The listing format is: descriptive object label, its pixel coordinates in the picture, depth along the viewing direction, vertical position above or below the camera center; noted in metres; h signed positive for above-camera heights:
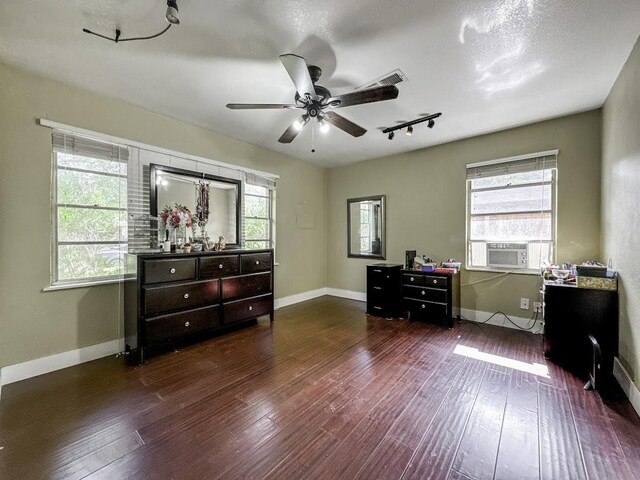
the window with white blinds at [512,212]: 3.36 +0.34
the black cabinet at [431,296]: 3.60 -0.80
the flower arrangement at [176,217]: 3.07 +0.22
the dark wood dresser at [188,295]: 2.65 -0.65
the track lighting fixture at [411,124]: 3.18 +1.41
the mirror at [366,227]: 4.90 +0.20
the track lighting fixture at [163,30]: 1.52 +1.40
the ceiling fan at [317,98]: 1.85 +1.10
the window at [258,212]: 4.19 +0.39
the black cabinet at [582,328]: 2.29 -0.81
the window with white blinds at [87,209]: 2.57 +0.27
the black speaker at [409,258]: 4.08 -0.31
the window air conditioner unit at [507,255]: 3.49 -0.23
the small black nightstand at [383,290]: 4.05 -0.79
